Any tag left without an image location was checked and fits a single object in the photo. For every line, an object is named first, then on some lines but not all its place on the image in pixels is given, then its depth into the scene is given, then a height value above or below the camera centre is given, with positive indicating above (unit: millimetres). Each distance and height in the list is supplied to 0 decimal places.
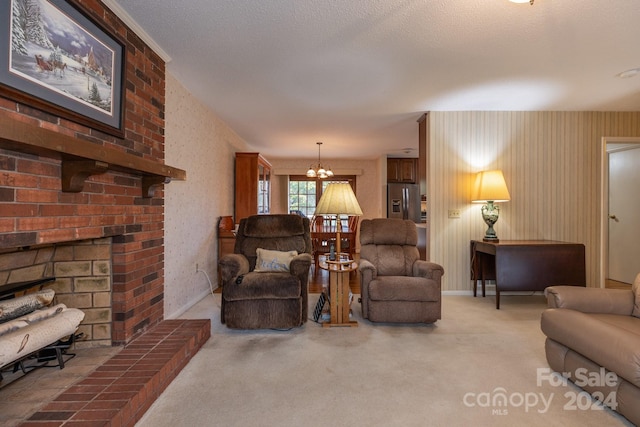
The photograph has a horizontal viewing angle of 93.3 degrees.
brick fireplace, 1322 +88
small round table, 2830 -771
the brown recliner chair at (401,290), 2787 -697
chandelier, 5891 +830
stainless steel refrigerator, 6613 +265
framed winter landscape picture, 1273 +760
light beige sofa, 1470 -678
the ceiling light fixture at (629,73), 2720 +1309
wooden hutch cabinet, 5031 +514
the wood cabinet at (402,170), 6992 +1045
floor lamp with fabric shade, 2838 +124
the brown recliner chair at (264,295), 2637 -702
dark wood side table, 3260 -548
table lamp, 3490 +249
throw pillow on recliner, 3014 -457
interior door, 4375 +23
